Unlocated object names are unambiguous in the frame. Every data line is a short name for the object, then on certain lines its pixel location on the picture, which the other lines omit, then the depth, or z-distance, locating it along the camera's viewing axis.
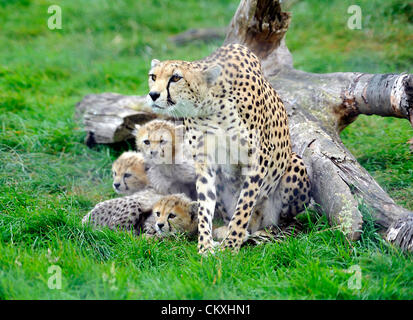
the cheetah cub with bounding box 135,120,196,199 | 9.72
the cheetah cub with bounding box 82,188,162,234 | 8.23
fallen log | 7.13
